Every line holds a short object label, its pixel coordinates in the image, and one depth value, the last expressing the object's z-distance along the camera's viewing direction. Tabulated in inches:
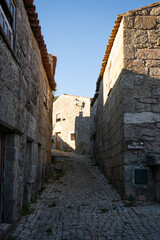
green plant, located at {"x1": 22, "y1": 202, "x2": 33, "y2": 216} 190.5
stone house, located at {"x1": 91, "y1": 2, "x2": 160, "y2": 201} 213.6
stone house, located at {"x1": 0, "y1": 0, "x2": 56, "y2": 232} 146.4
